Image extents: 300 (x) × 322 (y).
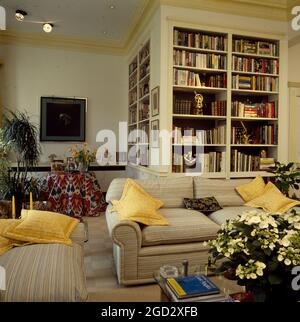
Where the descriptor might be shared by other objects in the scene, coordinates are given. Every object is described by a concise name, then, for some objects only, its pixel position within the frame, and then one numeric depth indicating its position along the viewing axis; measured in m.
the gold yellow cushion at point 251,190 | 3.33
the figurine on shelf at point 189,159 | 4.09
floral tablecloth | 4.44
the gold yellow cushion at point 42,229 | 1.98
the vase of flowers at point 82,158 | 4.71
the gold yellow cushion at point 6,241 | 1.92
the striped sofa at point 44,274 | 1.38
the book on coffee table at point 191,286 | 1.45
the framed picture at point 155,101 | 3.96
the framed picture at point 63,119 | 5.65
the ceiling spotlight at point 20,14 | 4.51
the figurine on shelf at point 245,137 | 4.34
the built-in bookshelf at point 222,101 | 3.99
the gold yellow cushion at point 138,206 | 2.48
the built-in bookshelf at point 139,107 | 4.59
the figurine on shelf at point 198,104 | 4.15
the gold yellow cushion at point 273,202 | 3.02
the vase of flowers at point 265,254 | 1.21
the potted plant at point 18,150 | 3.76
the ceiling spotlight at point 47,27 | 4.92
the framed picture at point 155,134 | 4.00
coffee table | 1.51
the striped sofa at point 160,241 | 2.32
